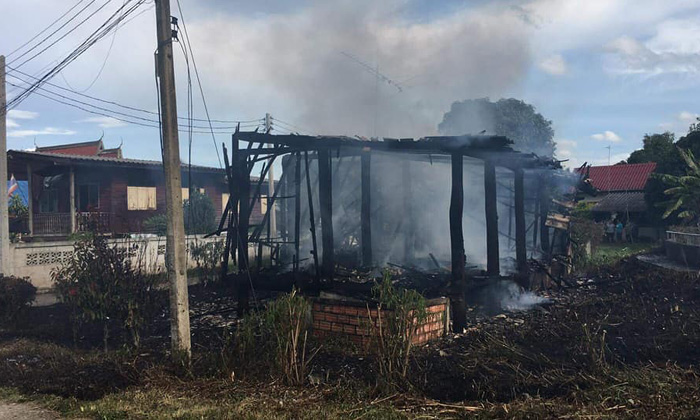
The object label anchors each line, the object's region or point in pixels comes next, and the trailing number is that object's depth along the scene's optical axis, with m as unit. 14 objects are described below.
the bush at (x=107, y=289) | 7.64
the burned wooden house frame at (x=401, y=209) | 9.15
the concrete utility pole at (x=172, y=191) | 6.71
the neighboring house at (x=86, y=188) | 20.47
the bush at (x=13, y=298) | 9.70
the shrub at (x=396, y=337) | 5.71
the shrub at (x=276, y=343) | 5.92
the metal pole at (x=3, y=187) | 13.53
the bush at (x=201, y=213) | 21.59
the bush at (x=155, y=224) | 22.55
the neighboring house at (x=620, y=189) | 31.31
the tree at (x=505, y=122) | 23.66
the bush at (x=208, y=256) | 14.13
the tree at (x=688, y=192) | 22.00
